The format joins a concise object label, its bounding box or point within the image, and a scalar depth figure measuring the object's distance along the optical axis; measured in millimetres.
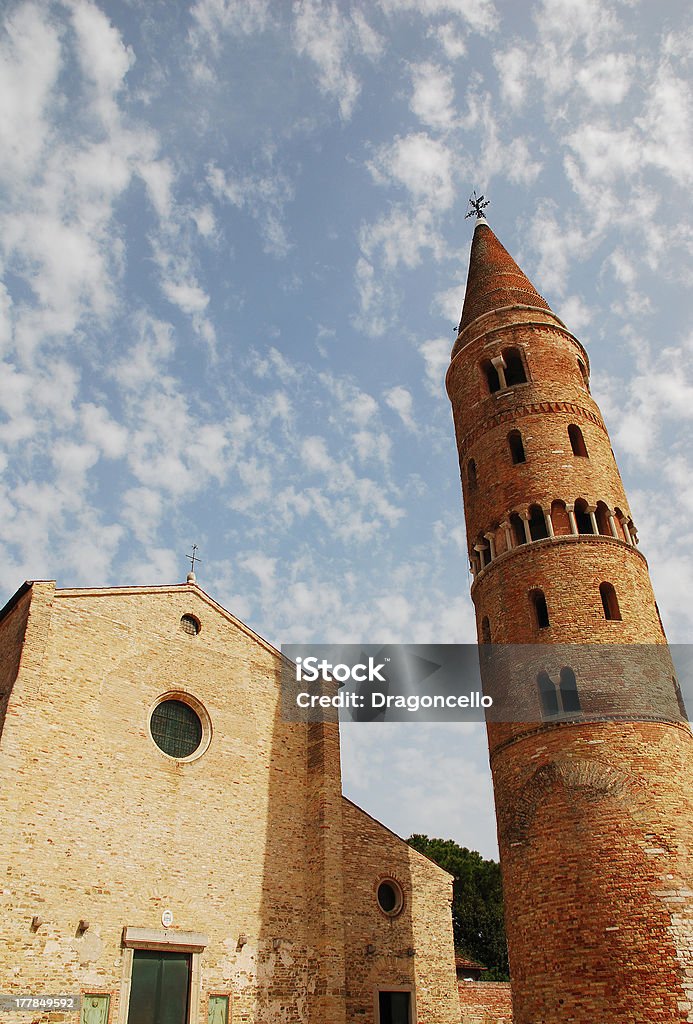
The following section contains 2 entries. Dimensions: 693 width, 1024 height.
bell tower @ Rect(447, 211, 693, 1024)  12820
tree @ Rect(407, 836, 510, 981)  40031
